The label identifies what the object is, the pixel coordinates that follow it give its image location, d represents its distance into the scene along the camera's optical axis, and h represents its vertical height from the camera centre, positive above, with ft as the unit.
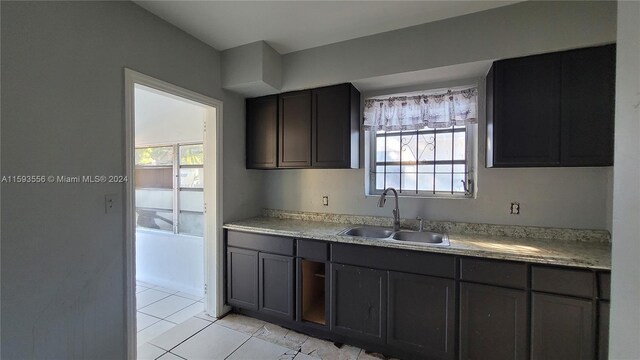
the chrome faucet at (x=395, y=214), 7.72 -1.13
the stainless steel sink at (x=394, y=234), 7.26 -1.71
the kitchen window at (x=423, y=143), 7.61 +1.06
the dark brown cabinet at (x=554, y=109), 5.55 +1.53
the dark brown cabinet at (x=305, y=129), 7.95 +1.54
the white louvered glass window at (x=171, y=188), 10.45 -0.53
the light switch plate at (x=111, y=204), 5.58 -0.61
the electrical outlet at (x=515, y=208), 6.88 -0.84
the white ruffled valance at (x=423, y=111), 7.36 +1.99
